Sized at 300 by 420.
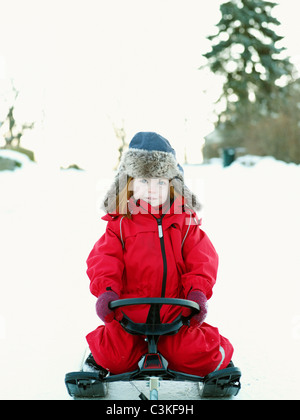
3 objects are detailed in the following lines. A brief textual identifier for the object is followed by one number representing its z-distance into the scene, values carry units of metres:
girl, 2.29
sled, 2.08
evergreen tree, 22.61
